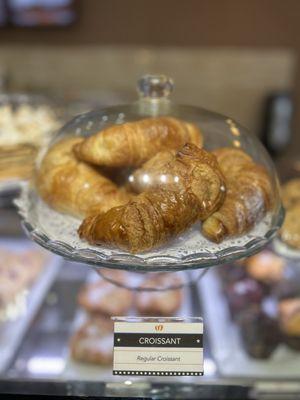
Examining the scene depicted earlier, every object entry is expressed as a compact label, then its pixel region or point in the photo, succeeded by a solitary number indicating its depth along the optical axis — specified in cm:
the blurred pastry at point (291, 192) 104
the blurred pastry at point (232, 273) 105
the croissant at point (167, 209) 54
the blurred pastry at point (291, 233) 93
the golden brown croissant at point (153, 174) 59
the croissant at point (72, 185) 63
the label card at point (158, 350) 55
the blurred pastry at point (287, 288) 99
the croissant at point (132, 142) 64
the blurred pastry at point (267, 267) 102
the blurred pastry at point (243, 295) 100
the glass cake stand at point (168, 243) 55
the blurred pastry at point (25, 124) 113
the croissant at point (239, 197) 59
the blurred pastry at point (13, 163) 104
